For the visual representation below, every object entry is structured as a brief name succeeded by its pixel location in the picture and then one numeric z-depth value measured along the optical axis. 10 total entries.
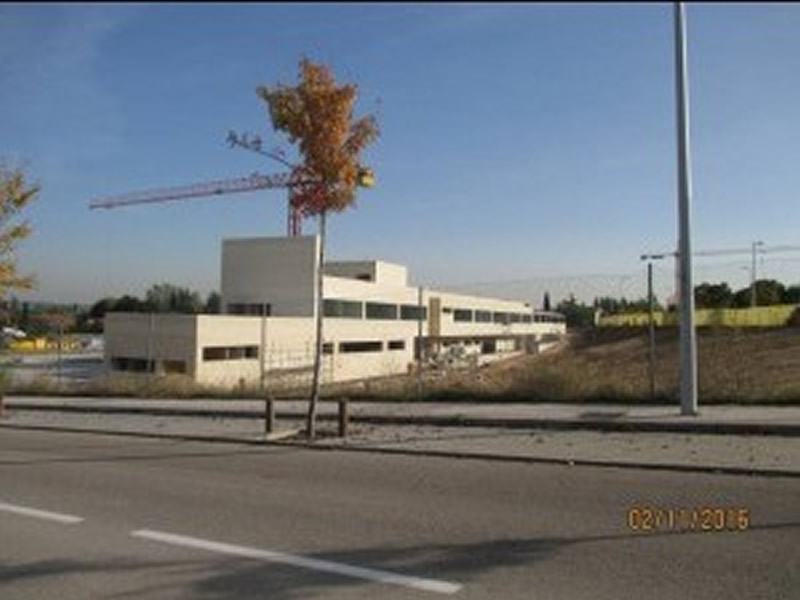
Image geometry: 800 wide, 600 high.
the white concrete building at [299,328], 61.34
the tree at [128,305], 141.00
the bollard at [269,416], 17.64
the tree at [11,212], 30.61
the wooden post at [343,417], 16.78
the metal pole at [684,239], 16.80
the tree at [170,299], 136.25
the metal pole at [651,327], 19.20
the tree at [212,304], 113.19
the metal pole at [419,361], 23.71
